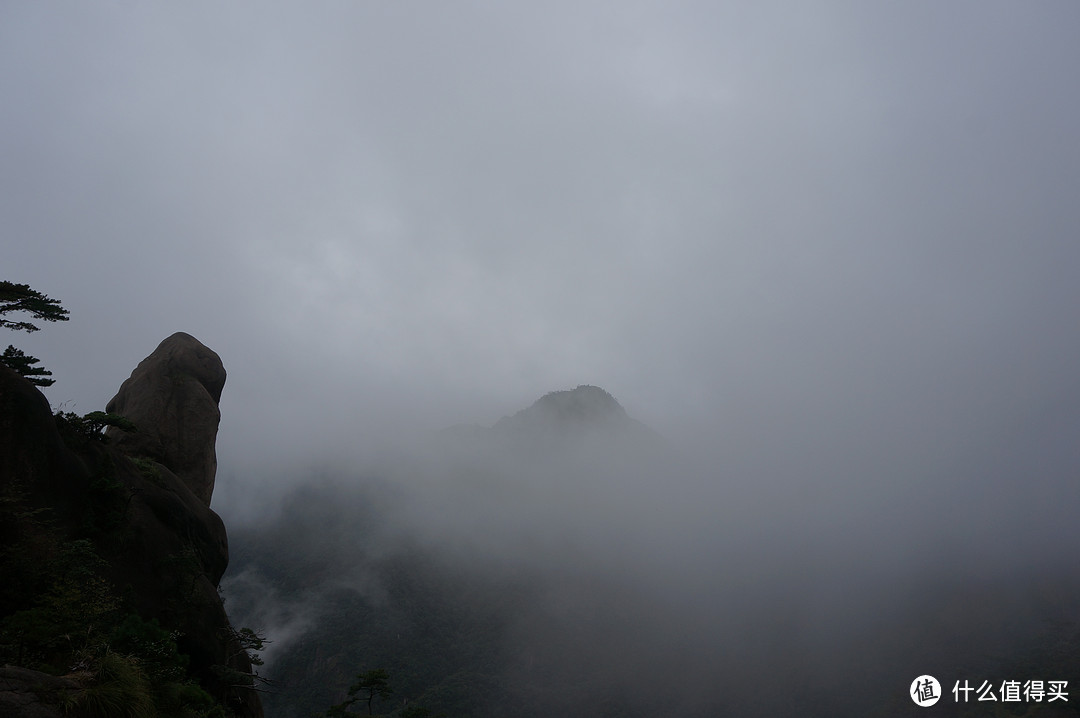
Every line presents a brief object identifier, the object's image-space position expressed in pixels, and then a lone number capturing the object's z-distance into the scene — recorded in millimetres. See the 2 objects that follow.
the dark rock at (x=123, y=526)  17328
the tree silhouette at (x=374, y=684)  49888
